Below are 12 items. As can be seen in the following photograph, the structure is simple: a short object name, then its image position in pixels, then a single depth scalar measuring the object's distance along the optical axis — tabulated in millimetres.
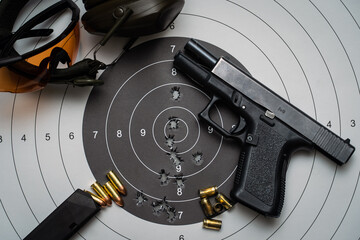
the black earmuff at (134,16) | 444
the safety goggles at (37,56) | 457
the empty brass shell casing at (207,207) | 465
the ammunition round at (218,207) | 465
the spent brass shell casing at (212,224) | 465
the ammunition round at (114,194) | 469
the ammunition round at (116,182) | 471
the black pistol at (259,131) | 444
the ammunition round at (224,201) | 465
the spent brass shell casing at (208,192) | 466
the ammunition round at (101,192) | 470
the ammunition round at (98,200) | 465
